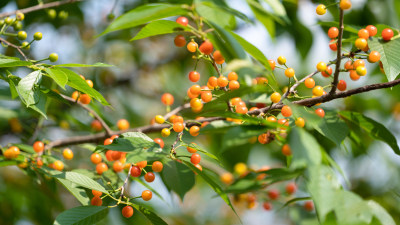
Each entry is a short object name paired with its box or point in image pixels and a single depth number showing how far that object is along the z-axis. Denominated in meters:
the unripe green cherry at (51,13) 1.42
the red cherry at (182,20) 1.12
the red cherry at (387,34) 1.16
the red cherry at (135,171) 1.14
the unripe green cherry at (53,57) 1.19
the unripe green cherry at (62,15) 1.44
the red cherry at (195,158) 1.14
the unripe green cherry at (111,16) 1.48
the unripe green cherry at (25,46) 1.19
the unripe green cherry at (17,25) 1.27
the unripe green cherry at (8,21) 1.24
